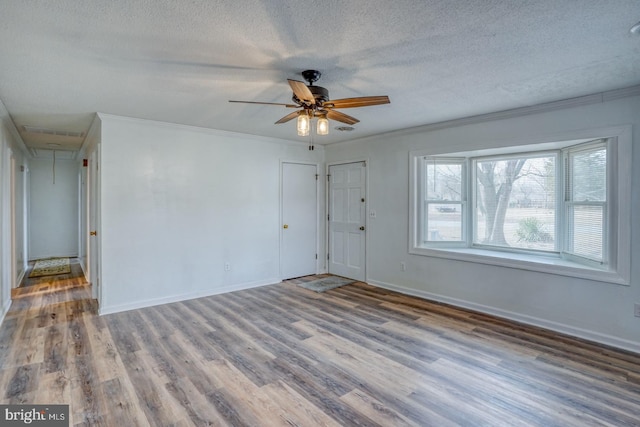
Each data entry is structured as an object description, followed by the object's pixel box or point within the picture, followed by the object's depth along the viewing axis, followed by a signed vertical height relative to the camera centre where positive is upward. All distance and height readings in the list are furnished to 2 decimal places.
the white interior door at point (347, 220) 5.64 -0.16
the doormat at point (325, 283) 5.24 -1.20
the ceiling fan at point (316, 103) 2.54 +0.86
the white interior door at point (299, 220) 5.73 -0.17
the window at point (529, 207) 3.27 +0.04
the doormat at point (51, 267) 6.27 -1.16
